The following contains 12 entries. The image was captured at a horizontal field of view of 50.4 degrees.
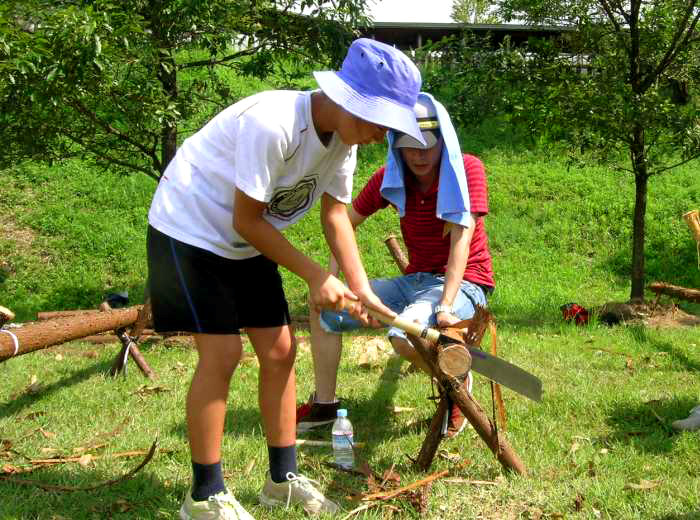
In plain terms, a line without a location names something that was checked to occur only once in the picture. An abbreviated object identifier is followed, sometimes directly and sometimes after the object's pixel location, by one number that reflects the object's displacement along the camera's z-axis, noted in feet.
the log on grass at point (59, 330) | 13.41
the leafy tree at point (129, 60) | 20.77
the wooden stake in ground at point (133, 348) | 17.94
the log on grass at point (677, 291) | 20.72
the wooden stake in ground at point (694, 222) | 15.83
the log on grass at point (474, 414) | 10.89
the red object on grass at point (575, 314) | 26.02
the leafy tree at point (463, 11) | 107.27
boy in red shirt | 12.76
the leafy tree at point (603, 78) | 26.20
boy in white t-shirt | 8.27
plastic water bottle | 11.78
